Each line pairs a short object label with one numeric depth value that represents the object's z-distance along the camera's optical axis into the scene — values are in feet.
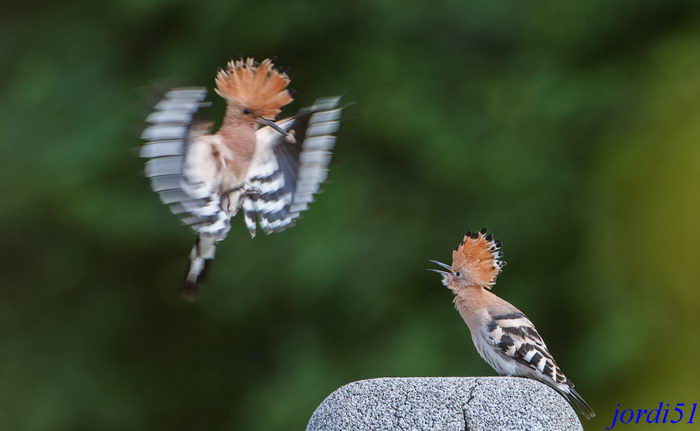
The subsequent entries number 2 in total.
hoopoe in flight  19.06
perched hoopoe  24.49
